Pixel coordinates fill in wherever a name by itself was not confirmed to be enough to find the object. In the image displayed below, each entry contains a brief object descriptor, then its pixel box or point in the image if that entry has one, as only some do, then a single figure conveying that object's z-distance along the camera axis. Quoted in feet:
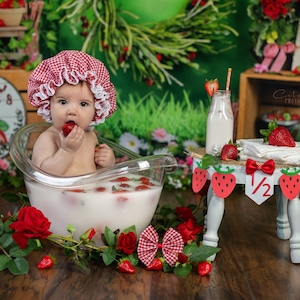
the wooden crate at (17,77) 12.17
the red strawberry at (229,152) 8.01
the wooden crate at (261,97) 11.87
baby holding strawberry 8.23
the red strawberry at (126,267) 7.77
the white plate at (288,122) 12.41
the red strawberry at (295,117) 12.51
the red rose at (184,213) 9.32
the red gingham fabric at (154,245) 7.88
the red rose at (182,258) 7.76
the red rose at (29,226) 7.66
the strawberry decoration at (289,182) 7.84
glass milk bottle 8.18
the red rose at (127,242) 7.77
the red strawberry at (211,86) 8.38
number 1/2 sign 7.87
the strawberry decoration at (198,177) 8.06
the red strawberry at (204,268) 7.73
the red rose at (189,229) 8.38
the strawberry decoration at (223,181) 7.91
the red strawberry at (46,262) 7.89
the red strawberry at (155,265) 7.84
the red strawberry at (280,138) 8.31
